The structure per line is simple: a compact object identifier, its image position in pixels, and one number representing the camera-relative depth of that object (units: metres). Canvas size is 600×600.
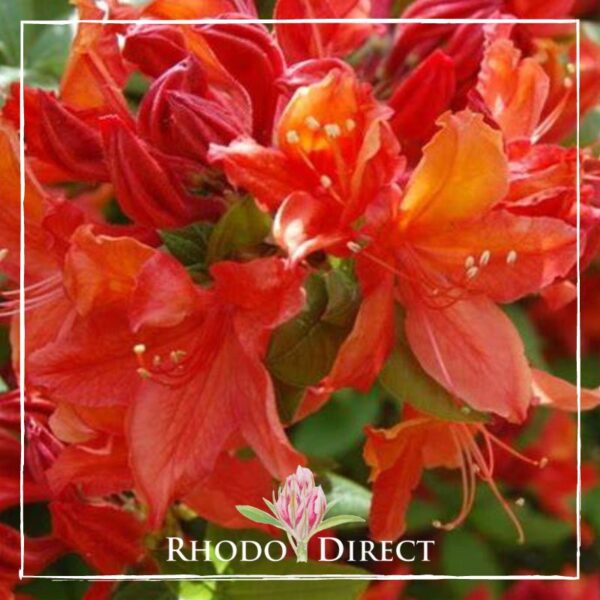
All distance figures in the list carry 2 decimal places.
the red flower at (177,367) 0.39
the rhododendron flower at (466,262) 0.39
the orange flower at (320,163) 0.39
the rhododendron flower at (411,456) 0.42
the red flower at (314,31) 0.42
